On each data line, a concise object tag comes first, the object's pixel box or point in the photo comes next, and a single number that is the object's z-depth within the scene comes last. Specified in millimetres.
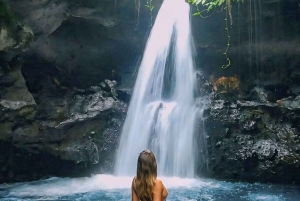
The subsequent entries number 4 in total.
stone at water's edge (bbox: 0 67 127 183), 8664
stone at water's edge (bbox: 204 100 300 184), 8302
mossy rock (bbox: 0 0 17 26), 8102
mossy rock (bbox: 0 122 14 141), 8469
